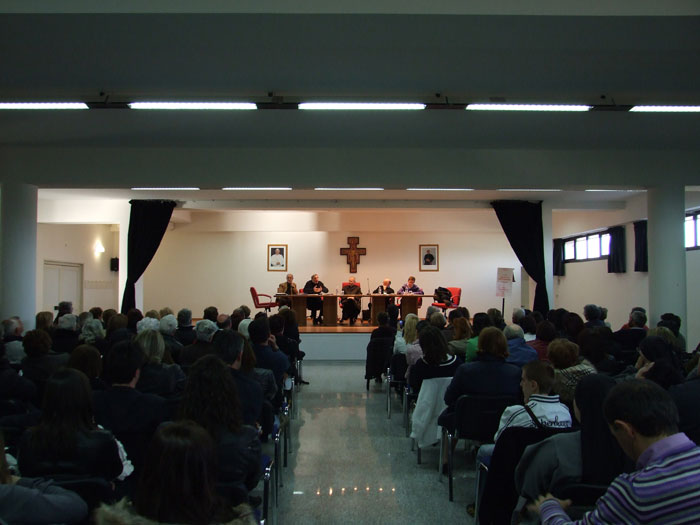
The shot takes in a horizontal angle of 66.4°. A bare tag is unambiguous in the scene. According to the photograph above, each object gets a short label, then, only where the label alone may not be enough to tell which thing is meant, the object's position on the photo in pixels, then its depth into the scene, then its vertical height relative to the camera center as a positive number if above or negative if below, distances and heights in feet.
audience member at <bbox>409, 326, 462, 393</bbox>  14.01 -2.05
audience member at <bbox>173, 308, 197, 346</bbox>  18.80 -1.75
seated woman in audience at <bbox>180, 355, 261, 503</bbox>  7.22 -1.90
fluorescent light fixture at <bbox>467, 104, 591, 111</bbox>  17.11 +5.68
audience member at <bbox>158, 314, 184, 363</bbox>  16.25 -1.74
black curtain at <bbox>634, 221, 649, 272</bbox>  34.24 +2.27
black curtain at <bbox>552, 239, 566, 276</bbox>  47.62 +2.22
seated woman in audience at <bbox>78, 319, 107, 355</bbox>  16.39 -1.77
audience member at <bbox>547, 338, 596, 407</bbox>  10.30 -1.72
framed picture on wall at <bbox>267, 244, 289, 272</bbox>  48.83 +2.09
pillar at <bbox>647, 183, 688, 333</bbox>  23.82 +1.20
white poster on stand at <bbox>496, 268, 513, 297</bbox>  34.44 +0.03
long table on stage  36.76 -1.66
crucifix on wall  48.73 +2.65
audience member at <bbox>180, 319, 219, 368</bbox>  14.67 -1.93
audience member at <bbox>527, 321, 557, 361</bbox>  16.30 -1.64
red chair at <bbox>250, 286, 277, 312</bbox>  39.55 -1.72
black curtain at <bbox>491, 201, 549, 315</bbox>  33.96 +3.28
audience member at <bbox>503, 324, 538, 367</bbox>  14.48 -1.86
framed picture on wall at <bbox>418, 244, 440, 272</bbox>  49.01 +2.13
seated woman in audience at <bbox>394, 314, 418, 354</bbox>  18.25 -1.89
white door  39.09 -0.29
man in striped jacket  4.33 -1.57
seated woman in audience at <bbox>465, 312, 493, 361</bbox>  18.61 -1.43
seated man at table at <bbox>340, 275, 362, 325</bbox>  39.75 -1.64
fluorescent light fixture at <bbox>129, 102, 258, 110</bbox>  16.67 +5.55
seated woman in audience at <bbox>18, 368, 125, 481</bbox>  6.77 -2.07
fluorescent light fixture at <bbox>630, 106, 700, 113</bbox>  17.46 +5.72
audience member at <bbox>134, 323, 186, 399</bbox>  11.18 -1.96
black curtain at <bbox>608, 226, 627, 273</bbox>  37.40 +2.27
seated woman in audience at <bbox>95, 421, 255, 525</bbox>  4.56 -1.79
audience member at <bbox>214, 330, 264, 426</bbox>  9.86 -2.03
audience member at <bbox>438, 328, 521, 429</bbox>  11.83 -2.07
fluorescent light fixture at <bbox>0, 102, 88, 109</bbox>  16.99 +5.64
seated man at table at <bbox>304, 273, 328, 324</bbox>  40.32 -0.84
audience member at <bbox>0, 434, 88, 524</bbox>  5.12 -2.22
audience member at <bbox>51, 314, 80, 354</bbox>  17.10 -1.79
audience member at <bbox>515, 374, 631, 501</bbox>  6.63 -2.19
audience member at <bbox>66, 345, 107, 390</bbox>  10.39 -1.57
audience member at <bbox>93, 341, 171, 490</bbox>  8.53 -2.05
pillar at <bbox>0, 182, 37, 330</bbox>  23.06 +1.25
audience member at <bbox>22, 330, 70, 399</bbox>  12.46 -1.88
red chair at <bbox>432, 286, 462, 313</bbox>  39.40 -1.48
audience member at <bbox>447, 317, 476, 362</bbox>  16.43 -1.83
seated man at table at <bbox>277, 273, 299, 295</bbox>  39.99 -0.53
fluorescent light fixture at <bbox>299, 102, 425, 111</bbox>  16.70 +5.58
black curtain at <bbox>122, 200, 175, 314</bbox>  34.01 +3.28
